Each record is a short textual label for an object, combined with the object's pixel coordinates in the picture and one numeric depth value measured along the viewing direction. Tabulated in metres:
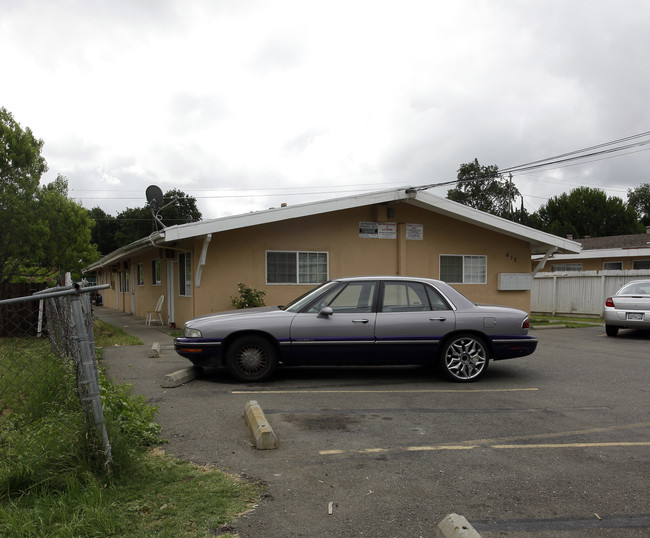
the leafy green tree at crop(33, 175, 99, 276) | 14.95
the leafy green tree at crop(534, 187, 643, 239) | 54.34
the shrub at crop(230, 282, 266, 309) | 13.55
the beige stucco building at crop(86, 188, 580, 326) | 13.62
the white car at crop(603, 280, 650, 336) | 13.16
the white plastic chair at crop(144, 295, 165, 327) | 16.50
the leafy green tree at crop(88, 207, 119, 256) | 64.81
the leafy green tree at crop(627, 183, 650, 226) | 65.59
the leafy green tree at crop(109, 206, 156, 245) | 60.16
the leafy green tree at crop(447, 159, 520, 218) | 55.75
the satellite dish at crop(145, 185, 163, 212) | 16.52
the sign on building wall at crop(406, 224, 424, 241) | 15.80
